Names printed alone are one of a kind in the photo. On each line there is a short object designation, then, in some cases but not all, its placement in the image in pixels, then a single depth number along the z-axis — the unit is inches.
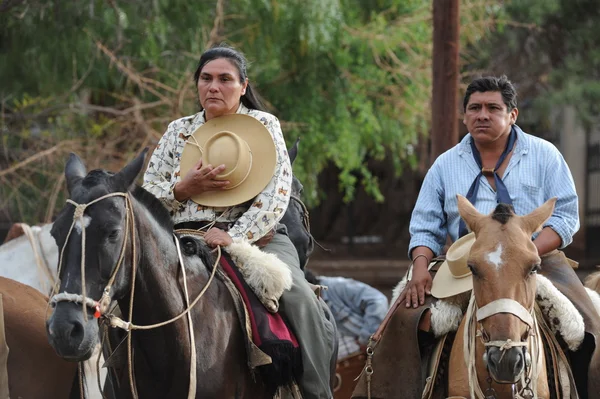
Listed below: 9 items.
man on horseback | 410.0
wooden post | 665.0
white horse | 496.7
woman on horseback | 413.7
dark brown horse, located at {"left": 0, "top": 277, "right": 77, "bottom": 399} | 414.9
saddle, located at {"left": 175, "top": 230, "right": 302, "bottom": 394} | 394.0
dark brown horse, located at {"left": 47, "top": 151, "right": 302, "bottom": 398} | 323.3
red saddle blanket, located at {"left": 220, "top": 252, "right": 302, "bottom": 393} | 394.0
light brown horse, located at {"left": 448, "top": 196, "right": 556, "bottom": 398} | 341.4
